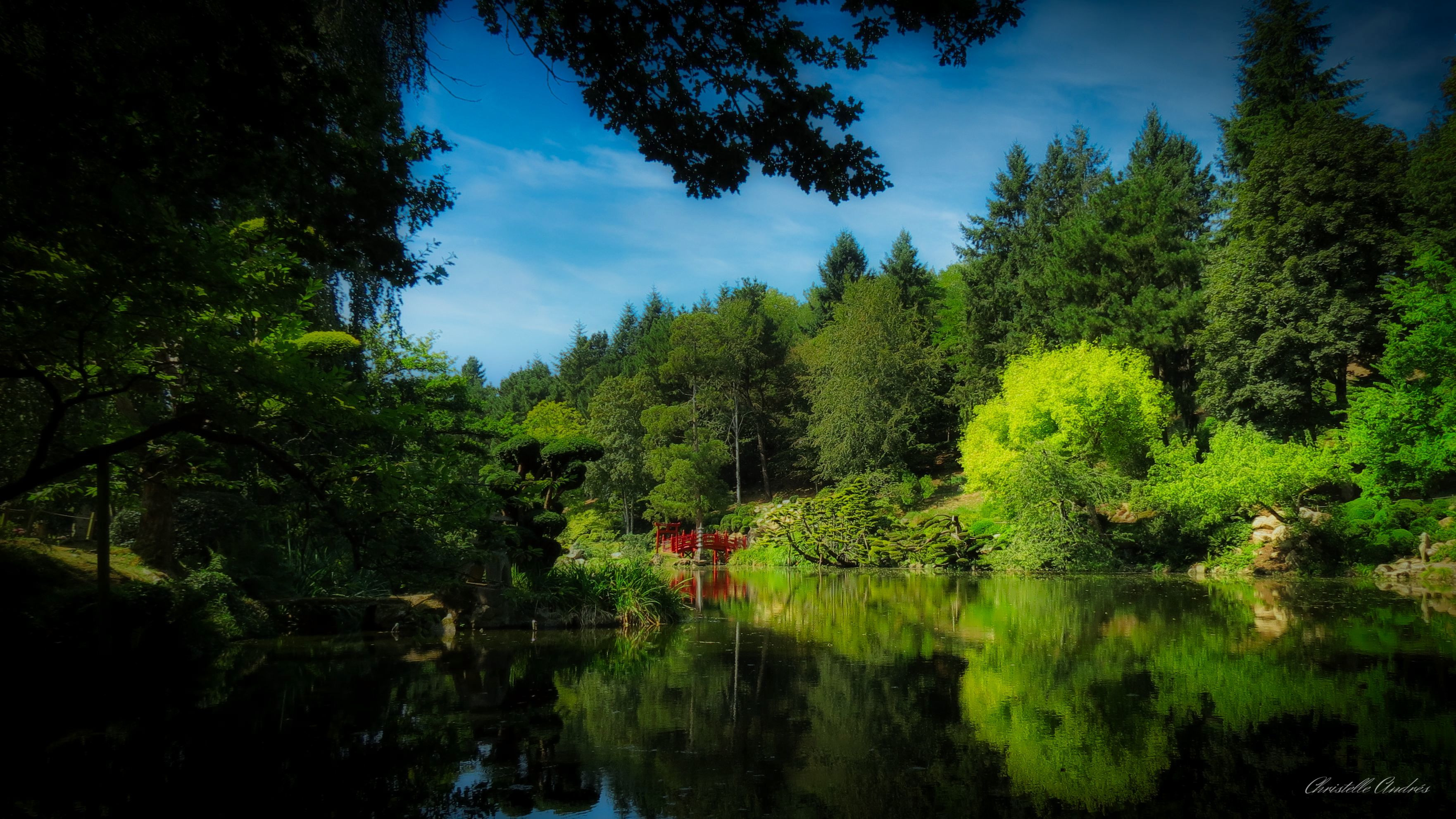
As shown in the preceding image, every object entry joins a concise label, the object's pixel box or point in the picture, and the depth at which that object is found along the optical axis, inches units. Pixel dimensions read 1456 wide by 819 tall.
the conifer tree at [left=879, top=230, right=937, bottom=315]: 1551.4
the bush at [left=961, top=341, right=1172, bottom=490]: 887.1
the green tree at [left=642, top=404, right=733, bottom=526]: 1198.9
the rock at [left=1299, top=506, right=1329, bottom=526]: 697.6
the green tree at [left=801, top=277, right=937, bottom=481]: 1266.0
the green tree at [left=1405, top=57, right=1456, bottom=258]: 715.4
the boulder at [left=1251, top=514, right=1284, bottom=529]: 724.7
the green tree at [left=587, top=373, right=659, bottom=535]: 1289.4
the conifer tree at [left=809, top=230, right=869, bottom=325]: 1710.1
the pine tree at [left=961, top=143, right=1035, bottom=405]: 1293.1
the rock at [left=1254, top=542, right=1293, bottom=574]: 704.4
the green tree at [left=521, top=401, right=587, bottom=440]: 1299.2
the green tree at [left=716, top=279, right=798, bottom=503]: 1419.8
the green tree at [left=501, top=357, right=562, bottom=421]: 2028.8
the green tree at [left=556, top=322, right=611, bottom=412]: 1902.9
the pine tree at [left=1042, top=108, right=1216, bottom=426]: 1059.9
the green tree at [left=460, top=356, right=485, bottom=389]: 2482.8
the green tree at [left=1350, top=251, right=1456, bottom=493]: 648.4
